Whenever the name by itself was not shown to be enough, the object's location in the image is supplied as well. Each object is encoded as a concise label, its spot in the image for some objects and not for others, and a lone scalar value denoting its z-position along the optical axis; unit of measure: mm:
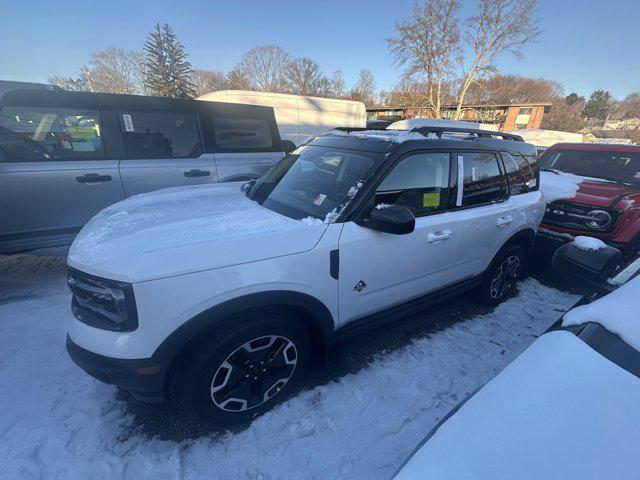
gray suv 3520
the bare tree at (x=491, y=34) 22641
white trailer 11062
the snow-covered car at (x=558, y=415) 793
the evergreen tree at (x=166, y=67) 34156
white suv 1553
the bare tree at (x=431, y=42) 23984
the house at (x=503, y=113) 34969
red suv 4148
